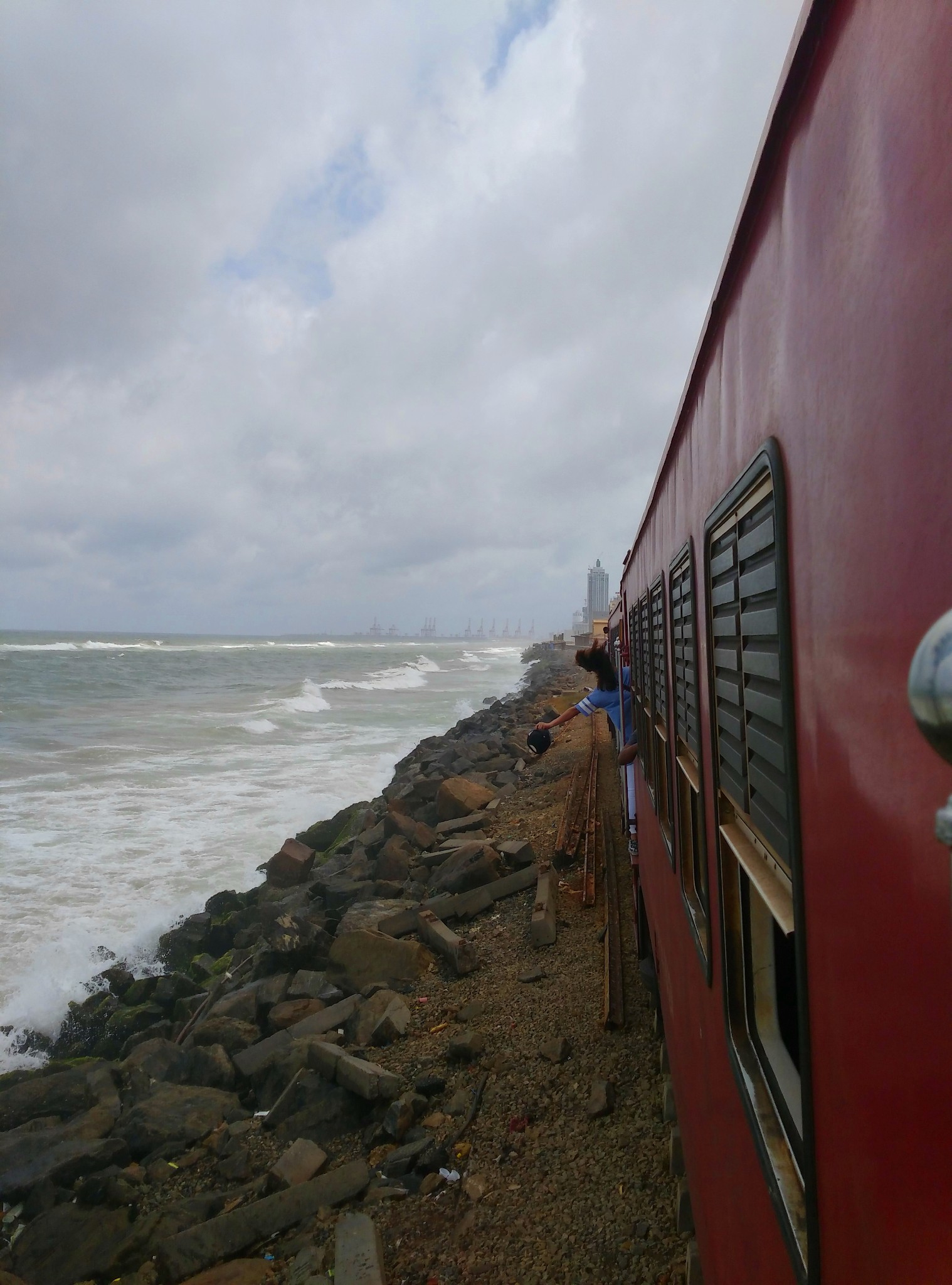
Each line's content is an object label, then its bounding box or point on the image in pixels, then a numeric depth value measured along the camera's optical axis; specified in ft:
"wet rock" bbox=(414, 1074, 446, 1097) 15.42
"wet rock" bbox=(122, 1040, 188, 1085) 18.49
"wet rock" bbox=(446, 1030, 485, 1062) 16.34
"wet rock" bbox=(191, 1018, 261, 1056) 19.01
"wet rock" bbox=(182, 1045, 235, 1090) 17.79
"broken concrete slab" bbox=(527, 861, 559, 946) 21.06
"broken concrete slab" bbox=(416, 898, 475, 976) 20.53
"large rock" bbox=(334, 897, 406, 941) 23.70
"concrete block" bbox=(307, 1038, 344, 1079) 16.17
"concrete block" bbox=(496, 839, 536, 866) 26.27
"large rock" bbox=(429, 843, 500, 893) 25.35
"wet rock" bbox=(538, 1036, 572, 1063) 15.67
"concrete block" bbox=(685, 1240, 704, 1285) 9.23
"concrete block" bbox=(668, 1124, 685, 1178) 11.62
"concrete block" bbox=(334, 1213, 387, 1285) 11.11
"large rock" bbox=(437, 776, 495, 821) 36.50
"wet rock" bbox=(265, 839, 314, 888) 32.35
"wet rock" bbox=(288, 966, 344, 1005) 20.77
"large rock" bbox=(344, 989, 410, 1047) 17.90
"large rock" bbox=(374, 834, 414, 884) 28.91
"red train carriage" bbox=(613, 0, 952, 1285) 2.42
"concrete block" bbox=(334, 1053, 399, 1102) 15.31
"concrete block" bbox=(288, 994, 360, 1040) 18.86
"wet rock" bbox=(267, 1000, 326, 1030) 19.65
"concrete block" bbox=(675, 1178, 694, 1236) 10.79
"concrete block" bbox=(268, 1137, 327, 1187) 13.78
